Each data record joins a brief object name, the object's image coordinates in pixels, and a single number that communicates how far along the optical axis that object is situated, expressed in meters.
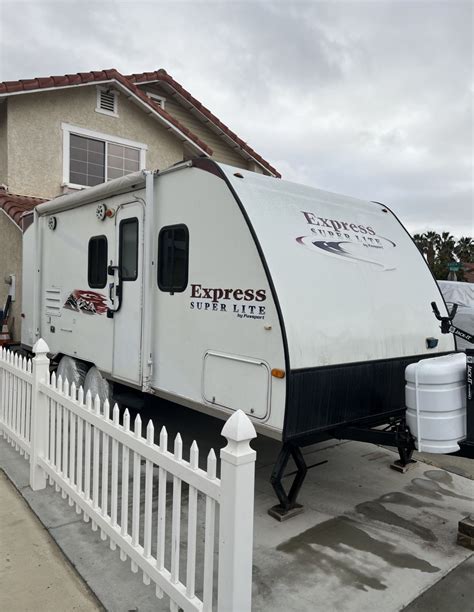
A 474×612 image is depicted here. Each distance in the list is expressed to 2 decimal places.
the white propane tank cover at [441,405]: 3.53
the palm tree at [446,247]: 44.39
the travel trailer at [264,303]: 3.68
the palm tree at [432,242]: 48.80
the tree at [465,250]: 45.78
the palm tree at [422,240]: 50.15
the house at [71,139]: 10.42
